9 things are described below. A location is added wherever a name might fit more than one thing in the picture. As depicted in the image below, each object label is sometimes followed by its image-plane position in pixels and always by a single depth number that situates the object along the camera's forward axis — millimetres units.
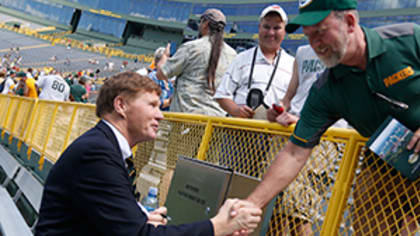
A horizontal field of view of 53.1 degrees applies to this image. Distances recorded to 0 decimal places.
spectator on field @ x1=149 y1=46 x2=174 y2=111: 4746
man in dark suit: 1740
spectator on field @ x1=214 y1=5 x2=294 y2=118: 3250
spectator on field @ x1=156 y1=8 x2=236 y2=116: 3705
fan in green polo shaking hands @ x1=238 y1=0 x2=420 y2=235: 1629
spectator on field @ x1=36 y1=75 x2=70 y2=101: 8616
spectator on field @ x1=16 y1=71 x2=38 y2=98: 10375
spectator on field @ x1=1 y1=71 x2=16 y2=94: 15091
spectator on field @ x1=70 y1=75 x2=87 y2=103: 9125
